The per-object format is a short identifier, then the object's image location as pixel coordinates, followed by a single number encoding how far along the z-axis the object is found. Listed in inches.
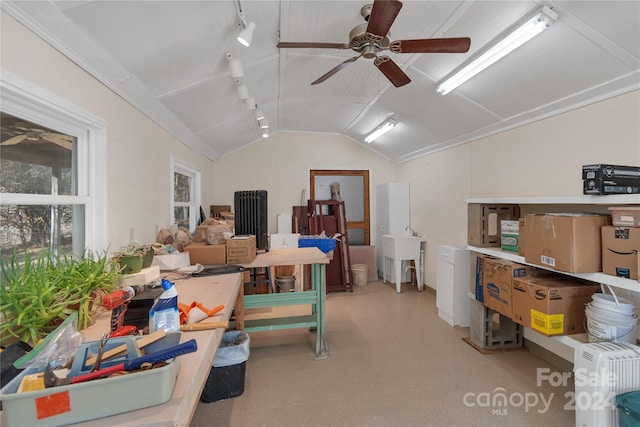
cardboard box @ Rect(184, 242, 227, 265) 104.0
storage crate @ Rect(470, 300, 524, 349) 118.6
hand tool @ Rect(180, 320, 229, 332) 49.9
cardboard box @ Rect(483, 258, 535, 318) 99.8
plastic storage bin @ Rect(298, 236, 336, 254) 143.0
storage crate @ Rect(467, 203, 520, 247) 119.6
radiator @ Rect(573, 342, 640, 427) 65.1
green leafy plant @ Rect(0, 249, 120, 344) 43.5
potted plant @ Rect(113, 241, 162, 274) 71.5
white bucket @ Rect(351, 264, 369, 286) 207.8
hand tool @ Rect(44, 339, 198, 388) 30.1
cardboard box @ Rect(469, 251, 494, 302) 118.0
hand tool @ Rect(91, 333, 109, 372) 33.3
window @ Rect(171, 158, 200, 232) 143.0
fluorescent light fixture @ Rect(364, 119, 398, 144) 171.6
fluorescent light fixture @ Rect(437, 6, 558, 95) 74.8
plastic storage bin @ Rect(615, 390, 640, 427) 58.2
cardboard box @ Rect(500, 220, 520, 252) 105.0
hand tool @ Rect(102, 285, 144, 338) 47.4
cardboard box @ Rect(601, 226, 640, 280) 66.9
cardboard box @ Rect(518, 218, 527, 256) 96.6
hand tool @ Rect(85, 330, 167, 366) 35.3
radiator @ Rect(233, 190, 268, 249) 133.2
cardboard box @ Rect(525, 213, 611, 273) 76.0
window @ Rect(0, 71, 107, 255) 54.5
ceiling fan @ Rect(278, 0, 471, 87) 66.4
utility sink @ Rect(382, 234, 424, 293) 194.1
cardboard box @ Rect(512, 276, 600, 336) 84.7
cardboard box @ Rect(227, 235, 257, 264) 105.3
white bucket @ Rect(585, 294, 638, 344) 72.4
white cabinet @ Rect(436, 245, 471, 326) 138.0
